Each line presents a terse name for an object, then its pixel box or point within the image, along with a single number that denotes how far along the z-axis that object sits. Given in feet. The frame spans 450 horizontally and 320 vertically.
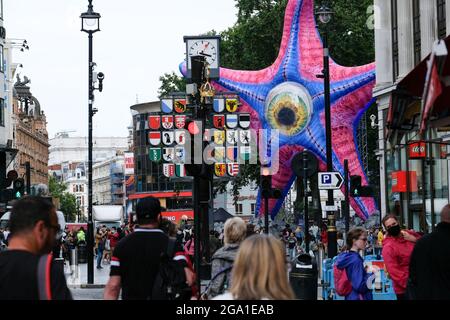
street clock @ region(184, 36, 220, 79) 114.32
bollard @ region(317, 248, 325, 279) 110.79
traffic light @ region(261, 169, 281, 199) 87.61
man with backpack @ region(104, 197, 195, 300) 30.66
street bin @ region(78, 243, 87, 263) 180.77
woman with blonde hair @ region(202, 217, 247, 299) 35.78
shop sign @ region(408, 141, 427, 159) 94.74
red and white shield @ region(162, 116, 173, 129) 146.10
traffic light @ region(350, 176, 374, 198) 103.55
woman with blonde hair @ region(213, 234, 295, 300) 20.26
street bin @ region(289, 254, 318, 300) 64.80
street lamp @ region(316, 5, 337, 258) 92.02
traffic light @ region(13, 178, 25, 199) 116.26
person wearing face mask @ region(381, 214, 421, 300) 44.75
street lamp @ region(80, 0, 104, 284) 109.60
